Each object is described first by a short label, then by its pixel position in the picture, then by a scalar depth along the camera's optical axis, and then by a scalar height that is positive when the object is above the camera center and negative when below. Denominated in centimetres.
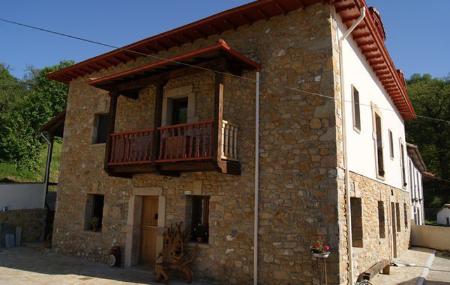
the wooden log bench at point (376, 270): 704 -146
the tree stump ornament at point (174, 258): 744 -130
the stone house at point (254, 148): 671 +114
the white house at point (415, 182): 1772 +132
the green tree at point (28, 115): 2270 +573
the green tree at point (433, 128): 2984 +686
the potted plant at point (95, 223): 1013 -78
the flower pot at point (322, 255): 596 -90
